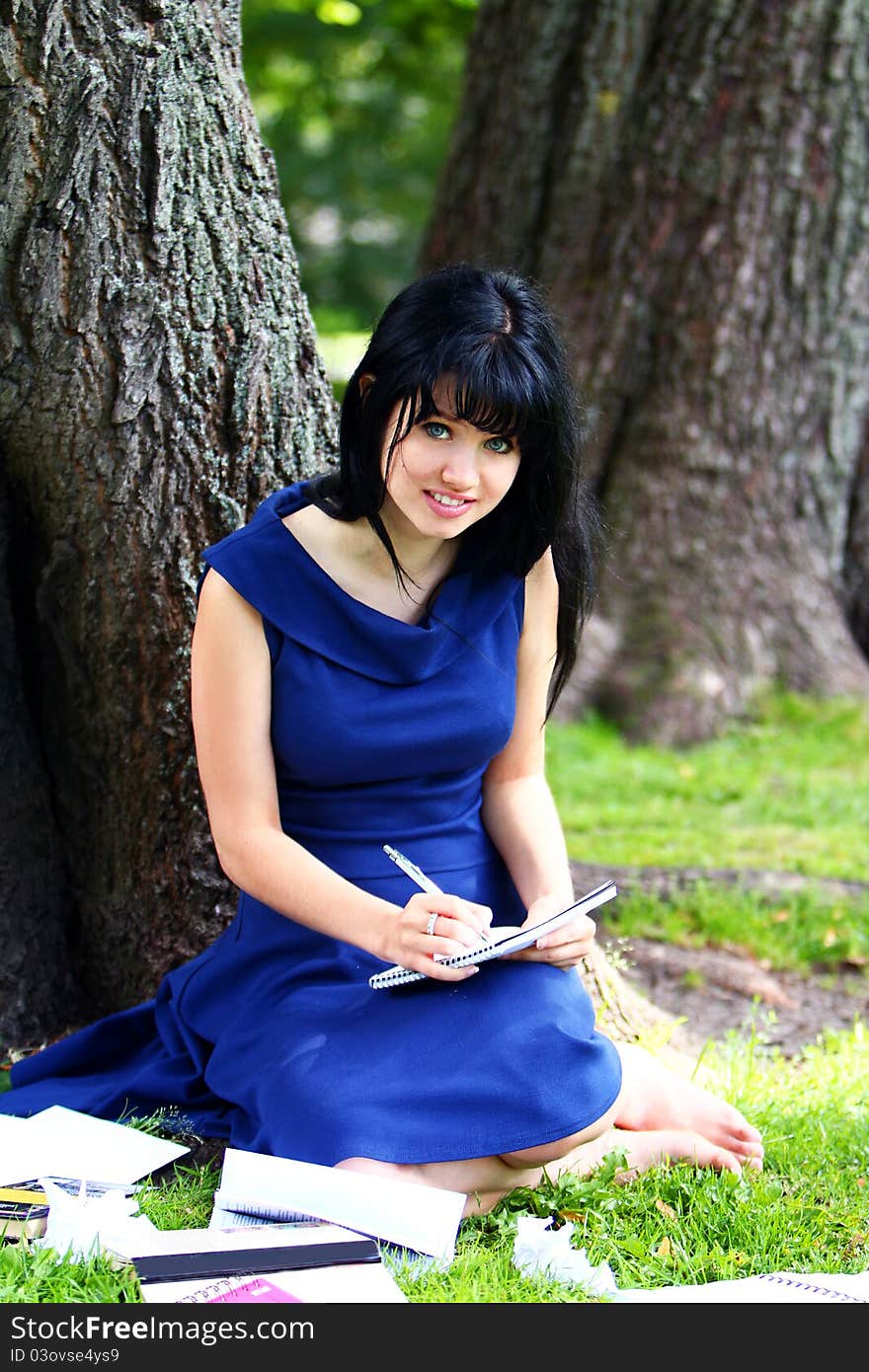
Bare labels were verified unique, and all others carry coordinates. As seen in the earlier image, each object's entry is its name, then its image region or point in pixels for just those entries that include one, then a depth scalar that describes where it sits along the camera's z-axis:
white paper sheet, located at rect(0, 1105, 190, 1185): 2.52
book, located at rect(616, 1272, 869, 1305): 2.21
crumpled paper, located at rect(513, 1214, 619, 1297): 2.29
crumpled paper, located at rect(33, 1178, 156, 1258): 2.24
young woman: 2.48
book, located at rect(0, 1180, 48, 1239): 2.32
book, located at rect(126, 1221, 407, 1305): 2.10
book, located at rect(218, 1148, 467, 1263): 2.32
